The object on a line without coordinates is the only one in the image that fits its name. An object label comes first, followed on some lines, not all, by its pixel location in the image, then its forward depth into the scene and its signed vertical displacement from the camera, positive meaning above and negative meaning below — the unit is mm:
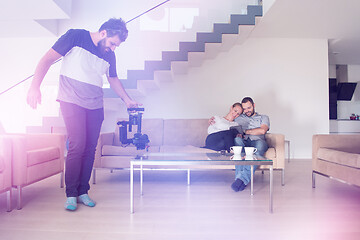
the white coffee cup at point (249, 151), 2139 -246
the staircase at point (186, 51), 4402 +1168
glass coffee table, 1891 -290
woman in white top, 3112 -141
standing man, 1937 +212
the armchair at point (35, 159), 2072 -339
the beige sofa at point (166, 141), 3023 -280
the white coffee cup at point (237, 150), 2270 -251
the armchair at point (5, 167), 1917 -346
